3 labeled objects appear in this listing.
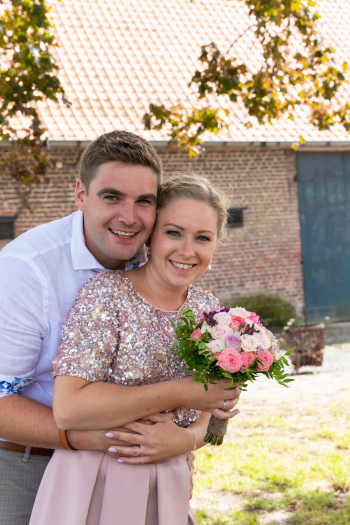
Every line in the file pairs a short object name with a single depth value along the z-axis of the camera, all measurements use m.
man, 2.30
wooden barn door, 13.65
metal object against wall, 9.46
